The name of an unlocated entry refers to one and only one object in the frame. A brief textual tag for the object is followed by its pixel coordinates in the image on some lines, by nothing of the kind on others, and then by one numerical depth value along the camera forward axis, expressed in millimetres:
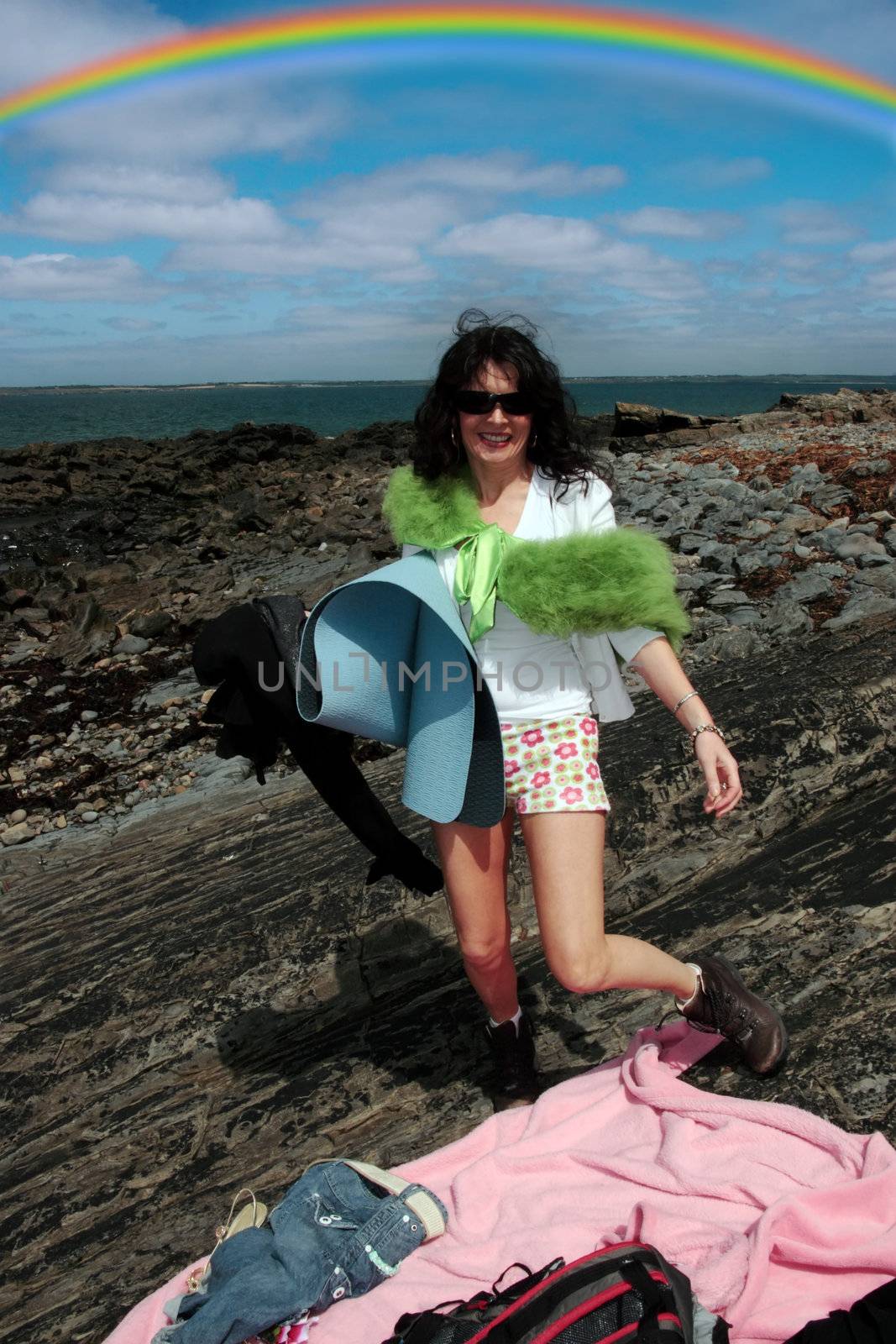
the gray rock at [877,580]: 6766
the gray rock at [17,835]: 6777
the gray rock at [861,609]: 6105
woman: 2494
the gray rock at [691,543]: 10075
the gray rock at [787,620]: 6625
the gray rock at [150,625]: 10773
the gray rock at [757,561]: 8547
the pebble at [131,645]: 10492
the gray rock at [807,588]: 7180
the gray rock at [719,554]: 9056
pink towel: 2088
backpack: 1834
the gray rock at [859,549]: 7758
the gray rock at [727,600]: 7766
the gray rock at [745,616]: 7130
